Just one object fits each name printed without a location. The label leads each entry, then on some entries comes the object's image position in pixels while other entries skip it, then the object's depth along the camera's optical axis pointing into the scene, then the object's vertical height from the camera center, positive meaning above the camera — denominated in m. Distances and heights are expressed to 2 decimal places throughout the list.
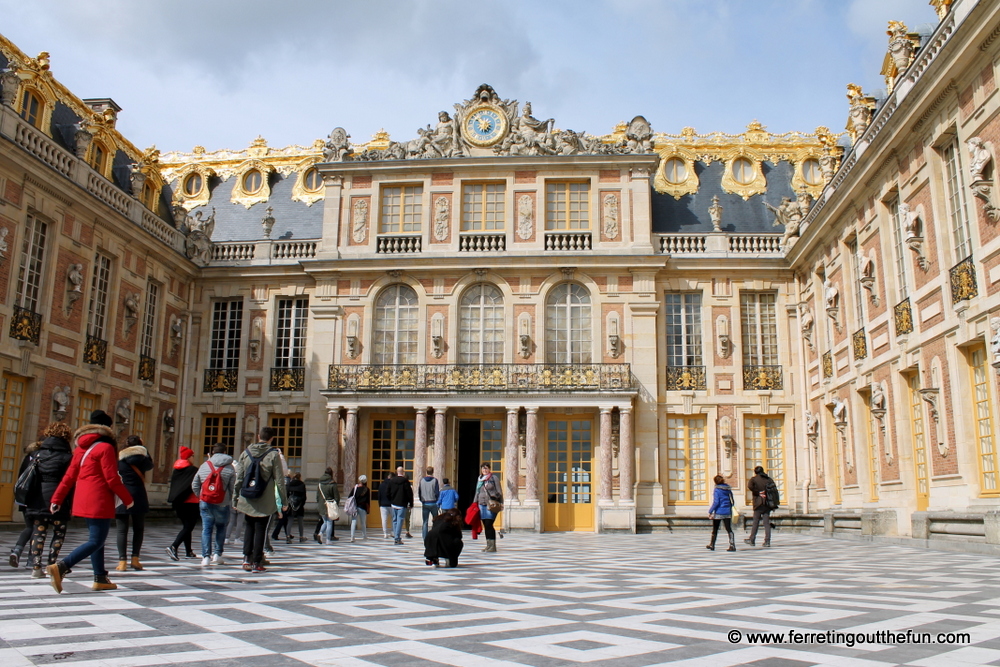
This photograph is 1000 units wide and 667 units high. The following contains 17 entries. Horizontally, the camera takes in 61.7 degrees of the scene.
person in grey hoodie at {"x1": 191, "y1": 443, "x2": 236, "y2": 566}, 9.35 -0.25
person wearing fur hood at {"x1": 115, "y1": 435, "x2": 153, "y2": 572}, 8.70 +0.01
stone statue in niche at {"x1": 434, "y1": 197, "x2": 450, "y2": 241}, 22.61 +7.07
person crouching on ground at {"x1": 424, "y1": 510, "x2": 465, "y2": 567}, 9.87 -0.66
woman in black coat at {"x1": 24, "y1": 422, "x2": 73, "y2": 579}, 8.02 -0.02
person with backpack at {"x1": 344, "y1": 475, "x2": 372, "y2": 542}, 16.77 -0.40
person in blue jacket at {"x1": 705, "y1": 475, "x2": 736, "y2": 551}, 13.93 -0.31
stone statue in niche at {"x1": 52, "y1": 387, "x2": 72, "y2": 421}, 17.01 +1.50
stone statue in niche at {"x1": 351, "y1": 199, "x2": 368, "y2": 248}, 22.88 +7.02
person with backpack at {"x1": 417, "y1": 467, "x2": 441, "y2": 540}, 14.60 -0.19
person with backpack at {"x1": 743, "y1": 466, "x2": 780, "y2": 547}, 14.37 -0.16
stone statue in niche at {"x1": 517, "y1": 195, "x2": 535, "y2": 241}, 22.38 +7.06
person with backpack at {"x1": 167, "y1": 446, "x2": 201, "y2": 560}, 9.97 -0.17
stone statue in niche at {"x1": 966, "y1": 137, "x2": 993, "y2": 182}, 11.57 +4.55
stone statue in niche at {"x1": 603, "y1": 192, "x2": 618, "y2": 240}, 22.25 +7.07
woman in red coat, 6.68 -0.09
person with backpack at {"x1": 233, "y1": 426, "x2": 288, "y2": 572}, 8.55 -0.11
